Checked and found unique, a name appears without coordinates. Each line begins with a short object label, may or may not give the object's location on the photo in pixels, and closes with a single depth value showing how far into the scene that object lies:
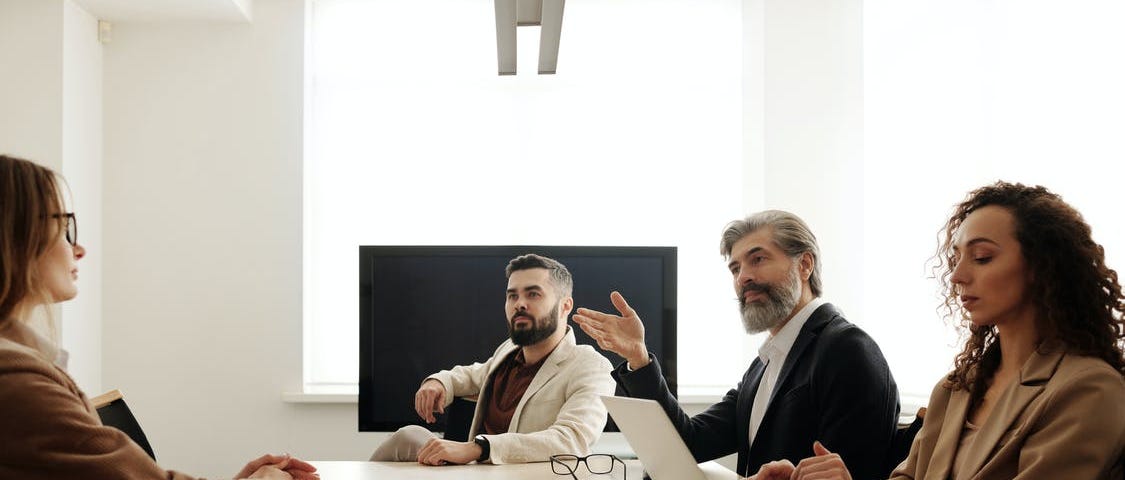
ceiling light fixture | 2.37
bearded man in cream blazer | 3.06
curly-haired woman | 1.68
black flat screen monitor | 3.69
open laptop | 2.32
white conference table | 2.74
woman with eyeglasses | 1.67
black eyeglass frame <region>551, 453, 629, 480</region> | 2.71
